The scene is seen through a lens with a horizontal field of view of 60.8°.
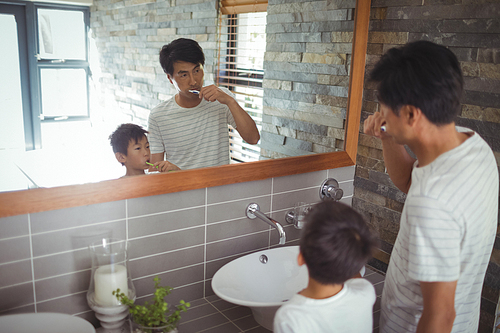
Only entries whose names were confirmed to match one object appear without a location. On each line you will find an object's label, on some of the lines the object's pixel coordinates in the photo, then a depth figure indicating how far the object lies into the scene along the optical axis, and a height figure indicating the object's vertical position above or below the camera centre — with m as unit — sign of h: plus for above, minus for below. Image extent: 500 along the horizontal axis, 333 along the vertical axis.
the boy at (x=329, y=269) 0.96 -0.44
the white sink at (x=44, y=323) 1.14 -0.70
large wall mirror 1.21 -0.35
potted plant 1.20 -0.71
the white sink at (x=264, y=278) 1.44 -0.74
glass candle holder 1.27 -0.64
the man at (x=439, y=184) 0.98 -0.25
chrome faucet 1.56 -0.54
